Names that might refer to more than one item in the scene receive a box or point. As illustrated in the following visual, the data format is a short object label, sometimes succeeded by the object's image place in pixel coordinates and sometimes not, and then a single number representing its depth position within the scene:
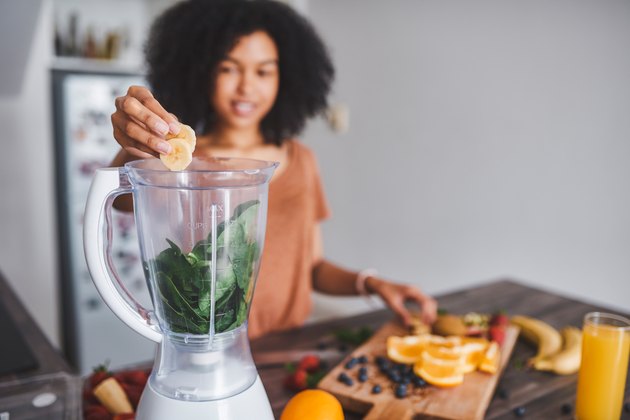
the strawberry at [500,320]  1.19
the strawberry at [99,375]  0.88
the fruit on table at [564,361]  1.02
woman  1.22
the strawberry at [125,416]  0.75
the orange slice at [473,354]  0.97
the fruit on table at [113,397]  0.82
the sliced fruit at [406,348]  1.01
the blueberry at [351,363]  0.98
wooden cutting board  0.84
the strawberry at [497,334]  1.09
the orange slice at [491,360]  0.96
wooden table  0.91
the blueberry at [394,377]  0.93
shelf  2.82
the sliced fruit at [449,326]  1.12
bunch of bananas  1.03
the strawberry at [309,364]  1.01
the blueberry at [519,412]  0.87
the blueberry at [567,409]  0.88
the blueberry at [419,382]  0.92
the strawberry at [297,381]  0.94
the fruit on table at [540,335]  1.09
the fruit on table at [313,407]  0.68
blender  0.60
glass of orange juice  0.83
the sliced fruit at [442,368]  0.91
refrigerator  2.85
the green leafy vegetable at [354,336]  1.17
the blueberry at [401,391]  0.88
